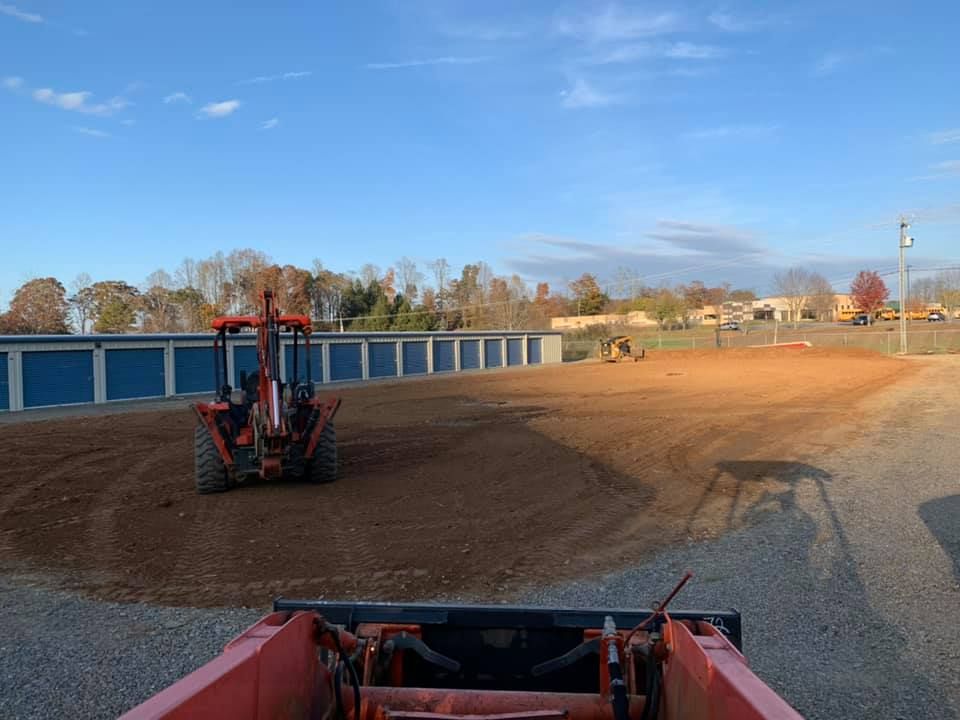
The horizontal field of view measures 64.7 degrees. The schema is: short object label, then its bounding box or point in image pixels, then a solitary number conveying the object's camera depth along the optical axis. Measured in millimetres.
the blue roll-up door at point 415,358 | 46969
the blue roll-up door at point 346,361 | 40375
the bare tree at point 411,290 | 106250
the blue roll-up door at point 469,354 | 52844
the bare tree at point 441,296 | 108812
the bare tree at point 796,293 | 110875
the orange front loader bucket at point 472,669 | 2367
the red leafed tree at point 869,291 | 111000
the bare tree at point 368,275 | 98094
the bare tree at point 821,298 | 112250
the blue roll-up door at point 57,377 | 26938
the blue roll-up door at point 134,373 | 29703
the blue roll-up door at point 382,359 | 43656
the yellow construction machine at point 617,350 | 55419
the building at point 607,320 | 109169
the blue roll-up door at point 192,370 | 32469
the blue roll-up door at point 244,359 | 34594
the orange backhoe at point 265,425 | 10430
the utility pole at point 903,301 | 52312
